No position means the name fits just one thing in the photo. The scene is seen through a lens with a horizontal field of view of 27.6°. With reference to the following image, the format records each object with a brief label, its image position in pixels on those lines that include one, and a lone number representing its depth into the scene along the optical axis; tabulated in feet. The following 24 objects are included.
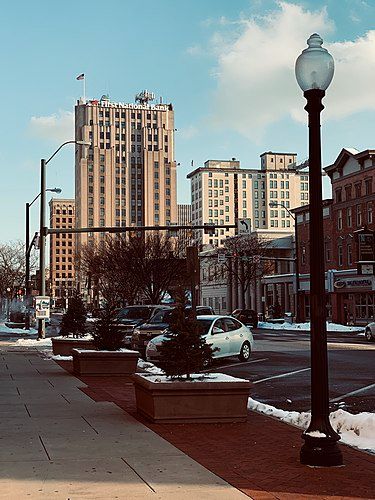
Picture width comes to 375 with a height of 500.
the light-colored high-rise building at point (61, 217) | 568.82
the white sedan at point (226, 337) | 73.46
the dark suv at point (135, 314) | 97.68
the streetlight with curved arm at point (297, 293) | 210.16
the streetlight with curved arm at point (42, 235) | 115.34
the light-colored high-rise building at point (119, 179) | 634.02
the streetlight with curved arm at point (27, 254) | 161.87
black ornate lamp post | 25.77
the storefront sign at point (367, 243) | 146.61
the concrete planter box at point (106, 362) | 58.75
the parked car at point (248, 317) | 212.84
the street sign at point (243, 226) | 121.99
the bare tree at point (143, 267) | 197.36
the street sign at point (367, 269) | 156.82
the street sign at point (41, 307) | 112.06
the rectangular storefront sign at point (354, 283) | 212.43
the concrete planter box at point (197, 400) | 34.99
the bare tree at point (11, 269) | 287.05
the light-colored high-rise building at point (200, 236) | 641.49
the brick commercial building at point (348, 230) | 213.87
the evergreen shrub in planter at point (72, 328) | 82.89
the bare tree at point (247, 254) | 281.33
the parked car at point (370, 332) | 130.62
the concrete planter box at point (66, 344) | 81.35
